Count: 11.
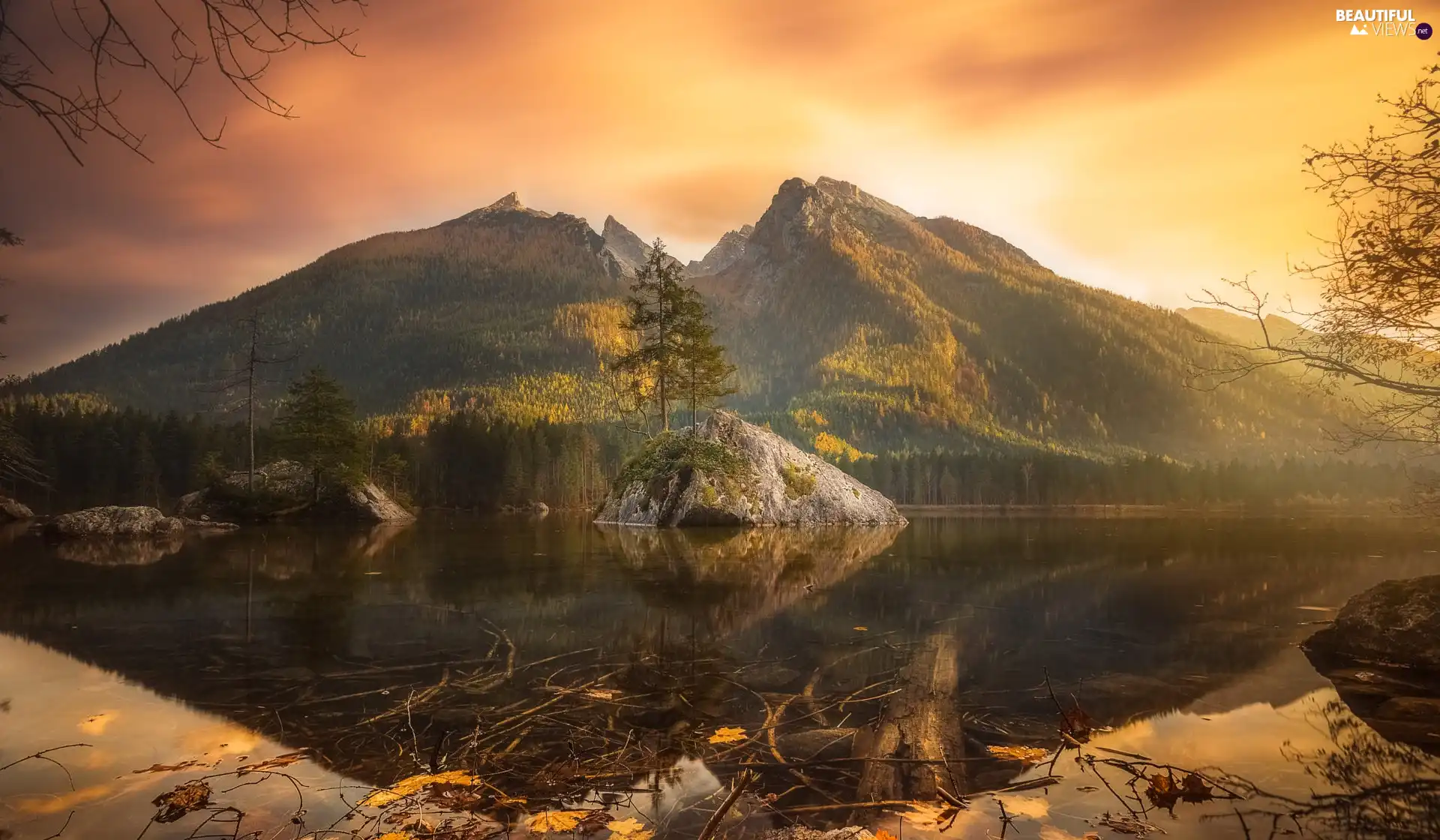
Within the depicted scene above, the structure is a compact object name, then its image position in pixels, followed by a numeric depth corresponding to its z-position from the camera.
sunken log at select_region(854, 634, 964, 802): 4.39
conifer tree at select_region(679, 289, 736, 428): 37.38
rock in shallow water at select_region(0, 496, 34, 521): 40.66
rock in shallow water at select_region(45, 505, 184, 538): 26.67
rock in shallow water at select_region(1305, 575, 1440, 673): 8.00
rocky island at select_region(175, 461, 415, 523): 38.59
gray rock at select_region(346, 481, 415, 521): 41.50
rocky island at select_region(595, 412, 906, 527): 33.16
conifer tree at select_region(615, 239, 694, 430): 37.12
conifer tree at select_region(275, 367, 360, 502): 40.72
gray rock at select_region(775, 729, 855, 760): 4.97
